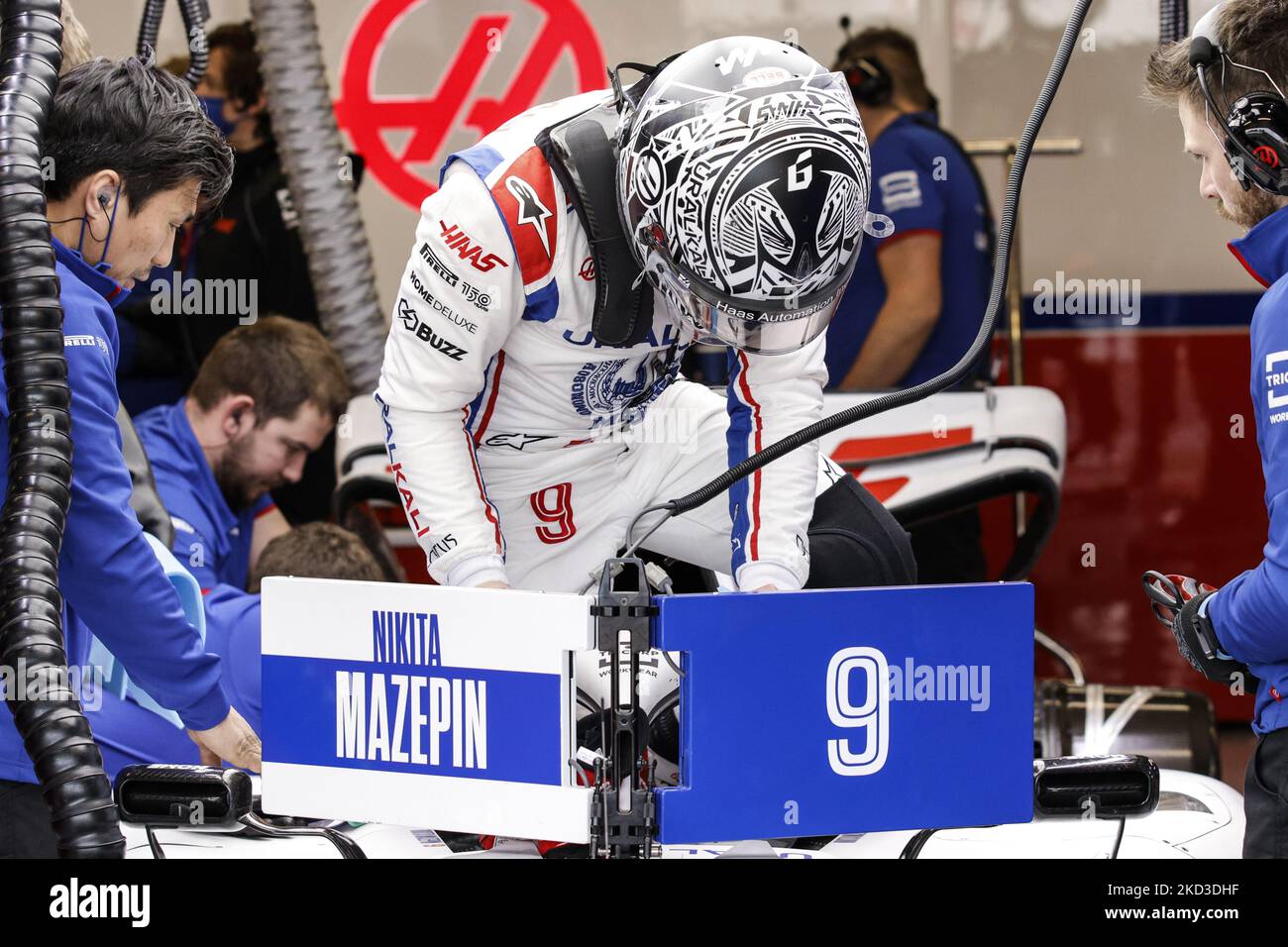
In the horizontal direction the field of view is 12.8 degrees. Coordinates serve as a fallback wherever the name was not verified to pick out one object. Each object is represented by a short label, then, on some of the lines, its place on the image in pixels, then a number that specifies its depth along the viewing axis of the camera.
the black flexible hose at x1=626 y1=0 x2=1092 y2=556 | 5.86
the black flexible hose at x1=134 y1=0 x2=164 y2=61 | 7.07
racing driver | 5.96
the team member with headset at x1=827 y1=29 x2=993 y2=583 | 8.46
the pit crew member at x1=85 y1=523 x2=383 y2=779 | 6.65
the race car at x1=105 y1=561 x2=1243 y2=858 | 5.74
